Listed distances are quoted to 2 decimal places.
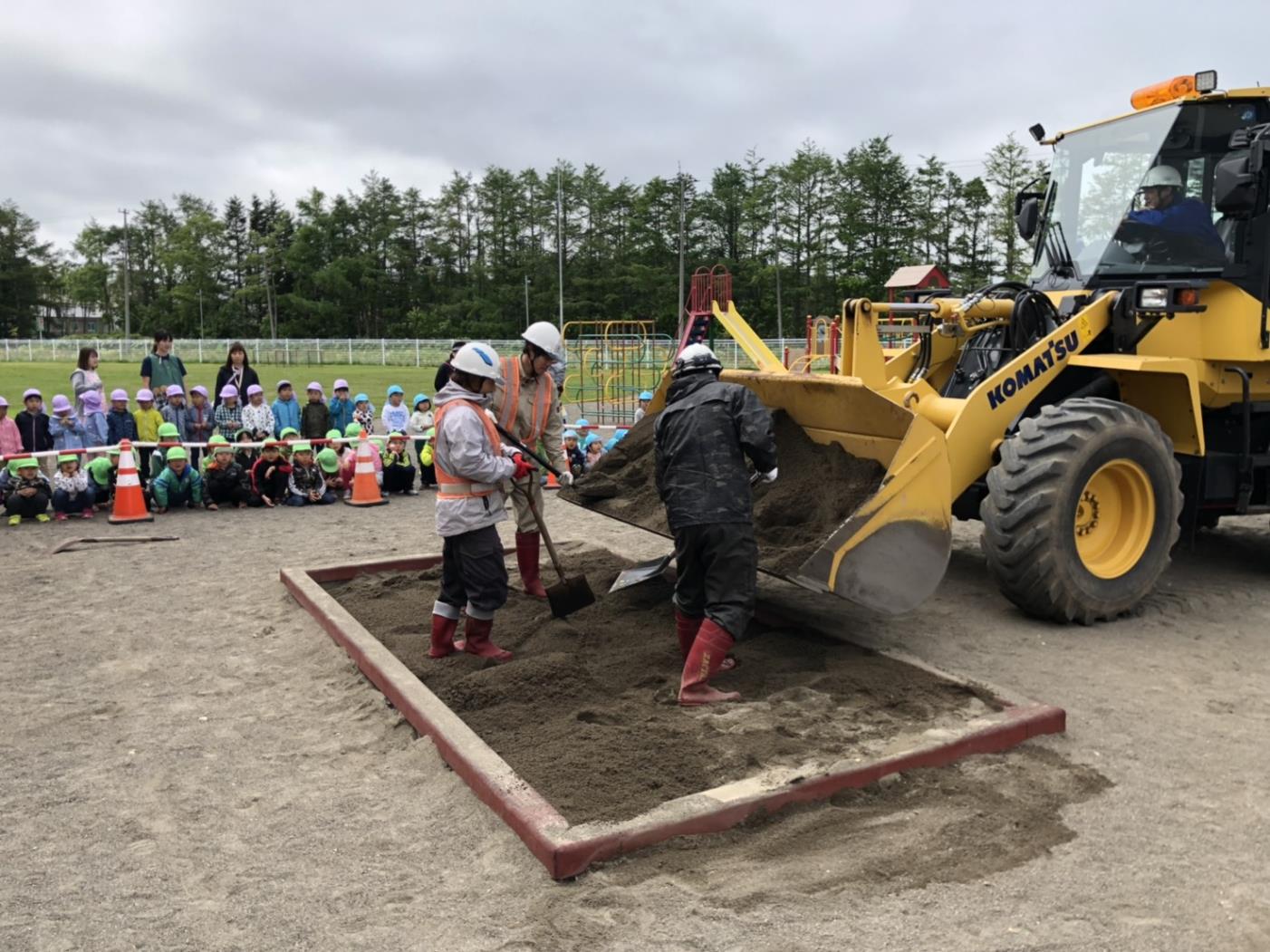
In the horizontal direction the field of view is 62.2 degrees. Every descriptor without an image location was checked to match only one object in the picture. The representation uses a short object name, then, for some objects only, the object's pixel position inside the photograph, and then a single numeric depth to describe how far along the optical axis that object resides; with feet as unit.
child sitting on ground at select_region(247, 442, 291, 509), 38.78
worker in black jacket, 16.60
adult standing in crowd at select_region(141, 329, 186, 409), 40.70
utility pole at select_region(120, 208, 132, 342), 263.41
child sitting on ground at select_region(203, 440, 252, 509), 37.81
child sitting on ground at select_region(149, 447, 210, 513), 36.99
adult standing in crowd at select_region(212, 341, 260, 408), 41.04
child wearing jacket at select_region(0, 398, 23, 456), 36.40
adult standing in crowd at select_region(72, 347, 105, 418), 38.47
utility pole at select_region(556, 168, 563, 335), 211.31
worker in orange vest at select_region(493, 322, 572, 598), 22.54
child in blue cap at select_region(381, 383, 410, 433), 45.06
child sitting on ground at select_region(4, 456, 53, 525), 34.65
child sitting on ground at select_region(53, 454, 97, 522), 35.37
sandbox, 12.80
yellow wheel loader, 20.59
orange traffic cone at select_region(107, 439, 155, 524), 35.09
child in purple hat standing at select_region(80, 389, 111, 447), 38.29
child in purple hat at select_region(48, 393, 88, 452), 37.86
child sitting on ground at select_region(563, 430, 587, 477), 45.37
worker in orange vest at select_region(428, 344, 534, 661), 17.70
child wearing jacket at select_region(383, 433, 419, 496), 41.42
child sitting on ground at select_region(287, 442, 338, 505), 39.22
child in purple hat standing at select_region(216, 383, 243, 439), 40.47
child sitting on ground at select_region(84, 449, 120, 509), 36.11
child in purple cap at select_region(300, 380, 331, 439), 42.11
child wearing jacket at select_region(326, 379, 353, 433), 44.09
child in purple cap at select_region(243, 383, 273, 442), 40.37
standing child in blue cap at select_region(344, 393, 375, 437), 44.93
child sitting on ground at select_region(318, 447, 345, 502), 40.16
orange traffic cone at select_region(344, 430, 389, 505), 39.27
